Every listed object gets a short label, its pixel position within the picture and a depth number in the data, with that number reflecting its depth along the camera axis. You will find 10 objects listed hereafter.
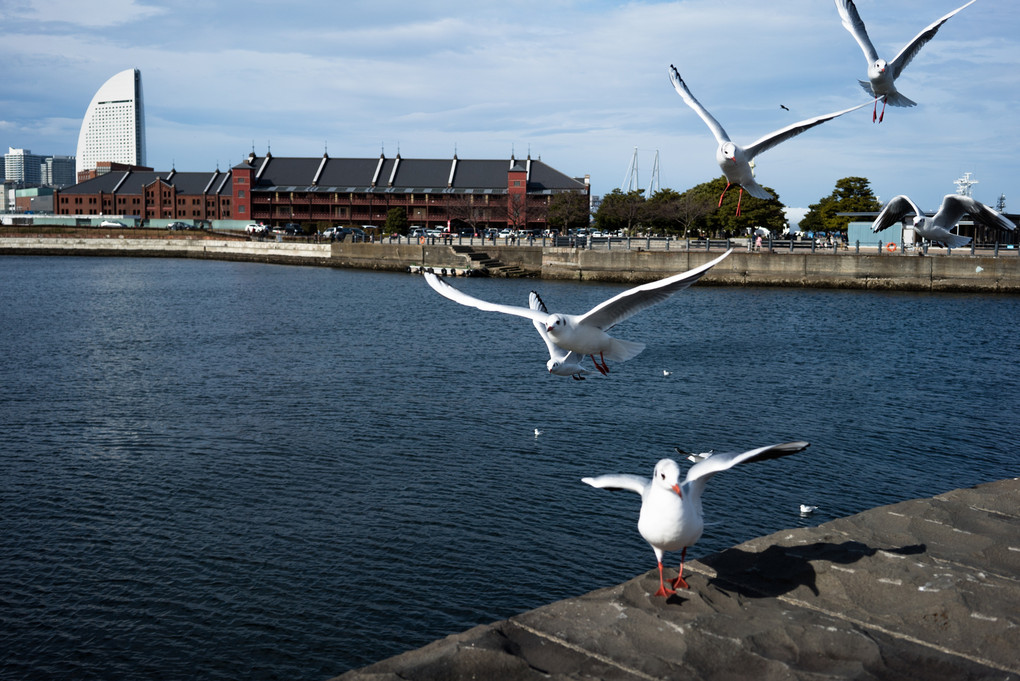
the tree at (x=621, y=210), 111.57
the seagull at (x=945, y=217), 9.40
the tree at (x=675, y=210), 102.12
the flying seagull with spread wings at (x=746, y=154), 7.77
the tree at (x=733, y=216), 92.16
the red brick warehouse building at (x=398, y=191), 134.00
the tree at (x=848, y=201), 89.75
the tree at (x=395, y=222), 124.06
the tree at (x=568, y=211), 122.94
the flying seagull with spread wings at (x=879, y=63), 7.53
